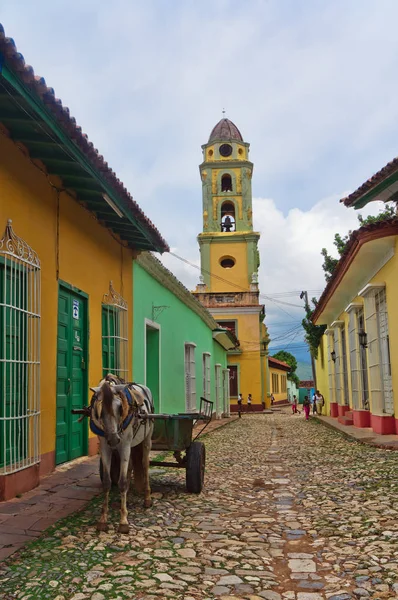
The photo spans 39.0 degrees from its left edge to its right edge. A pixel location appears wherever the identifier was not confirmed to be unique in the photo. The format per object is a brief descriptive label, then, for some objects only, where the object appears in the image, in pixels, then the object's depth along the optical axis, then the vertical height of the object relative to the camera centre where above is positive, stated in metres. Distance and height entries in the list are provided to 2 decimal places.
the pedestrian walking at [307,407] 21.40 -1.37
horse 4.04 -0.36
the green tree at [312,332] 23.97 +1.63
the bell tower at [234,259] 30.81 +6.33
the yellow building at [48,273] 5.03 +1.20
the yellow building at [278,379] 40.06 -0.60
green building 10.20 +0.84
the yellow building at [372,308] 9.57 +1.26
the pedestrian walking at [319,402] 23.08 -1.30
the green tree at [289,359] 60.97 +1.34
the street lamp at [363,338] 12.46 +0.71
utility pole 26.99 +3.34
